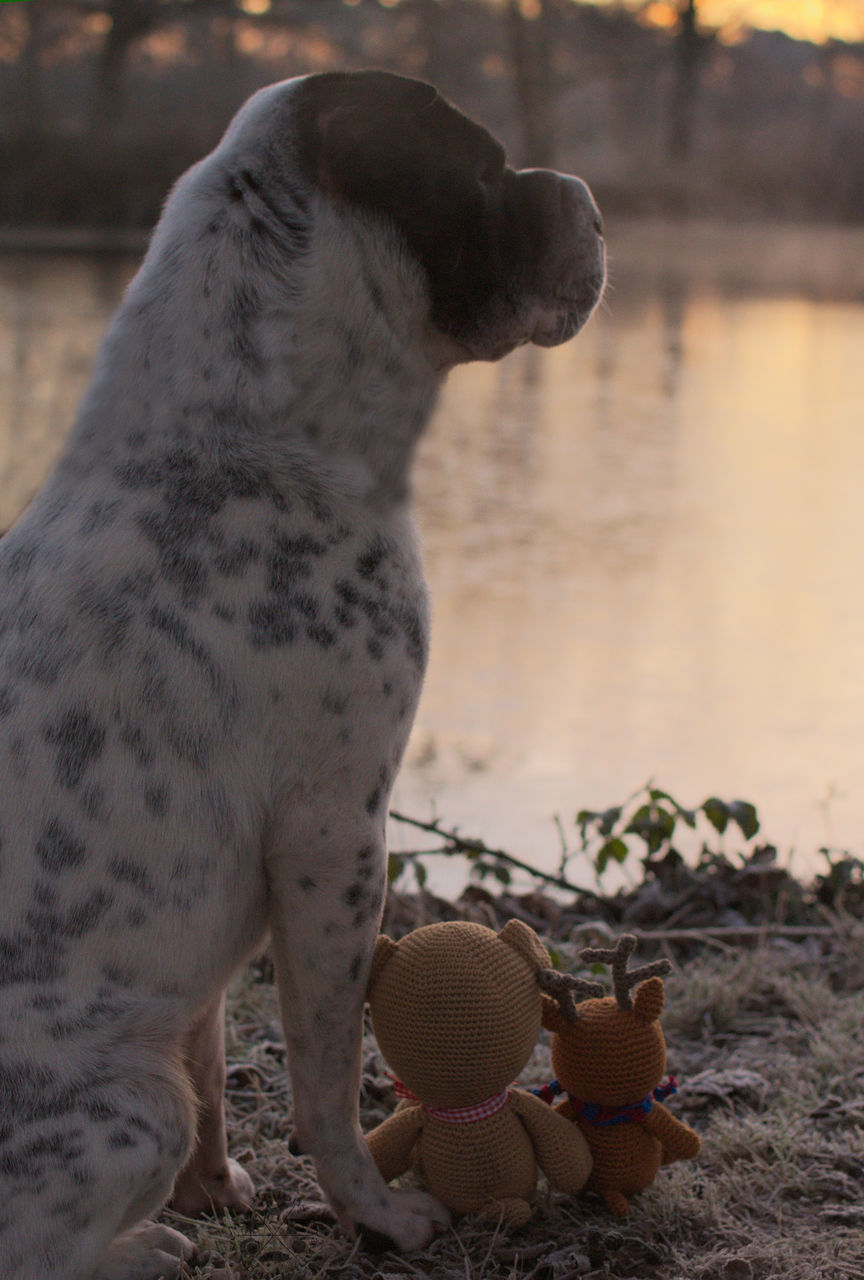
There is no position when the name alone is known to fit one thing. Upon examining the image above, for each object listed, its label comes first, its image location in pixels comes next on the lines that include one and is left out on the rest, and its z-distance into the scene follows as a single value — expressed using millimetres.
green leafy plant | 2156
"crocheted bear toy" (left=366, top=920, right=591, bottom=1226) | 1384
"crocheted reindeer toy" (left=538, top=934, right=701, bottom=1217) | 1458
